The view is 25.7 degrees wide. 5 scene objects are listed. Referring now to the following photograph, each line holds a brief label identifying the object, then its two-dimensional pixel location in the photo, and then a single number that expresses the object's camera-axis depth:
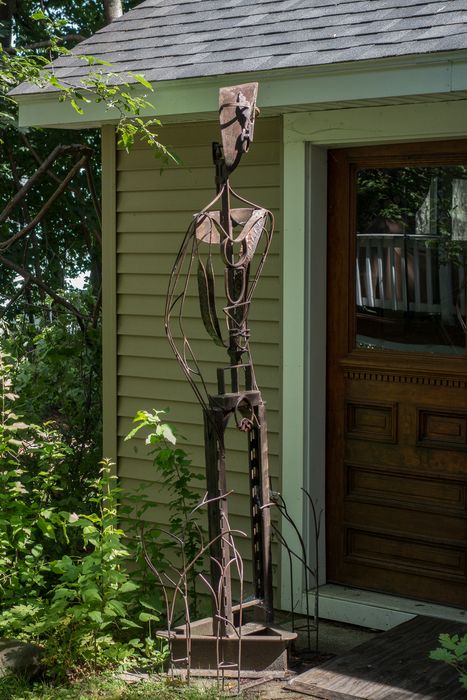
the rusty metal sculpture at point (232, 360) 4.22
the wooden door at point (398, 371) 5.08
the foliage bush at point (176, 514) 4.80
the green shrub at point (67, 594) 4.65
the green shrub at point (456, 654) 3.82
